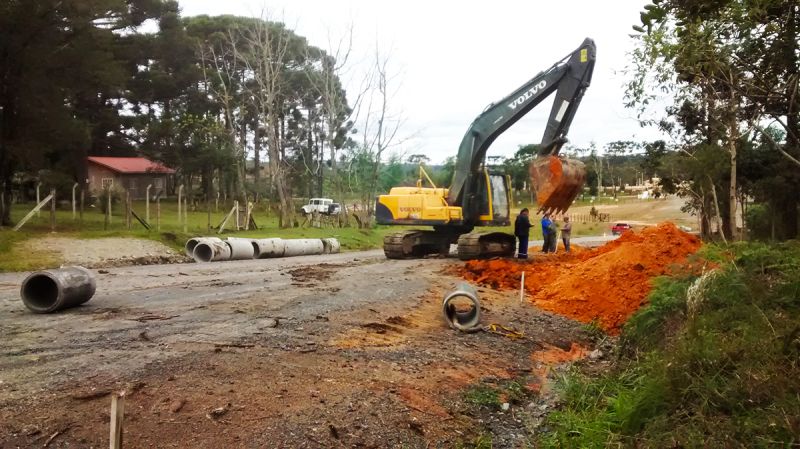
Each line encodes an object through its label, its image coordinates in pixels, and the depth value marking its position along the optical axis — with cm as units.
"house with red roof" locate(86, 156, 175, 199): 5234
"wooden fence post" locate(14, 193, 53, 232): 2185
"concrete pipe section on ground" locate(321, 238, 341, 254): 2545
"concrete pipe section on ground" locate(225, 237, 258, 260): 2050
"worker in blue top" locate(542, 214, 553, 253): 2111
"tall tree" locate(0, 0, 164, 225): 2350
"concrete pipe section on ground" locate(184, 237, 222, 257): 2038
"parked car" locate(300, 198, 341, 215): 5223
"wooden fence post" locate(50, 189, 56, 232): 2226
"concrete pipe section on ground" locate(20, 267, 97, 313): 941
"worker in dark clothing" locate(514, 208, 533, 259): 1788
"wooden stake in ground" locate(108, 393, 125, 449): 445
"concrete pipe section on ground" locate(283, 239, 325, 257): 2308
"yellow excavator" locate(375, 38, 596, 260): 1631
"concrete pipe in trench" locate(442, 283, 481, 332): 970
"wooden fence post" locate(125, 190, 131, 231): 2453
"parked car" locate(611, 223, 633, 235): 4518
